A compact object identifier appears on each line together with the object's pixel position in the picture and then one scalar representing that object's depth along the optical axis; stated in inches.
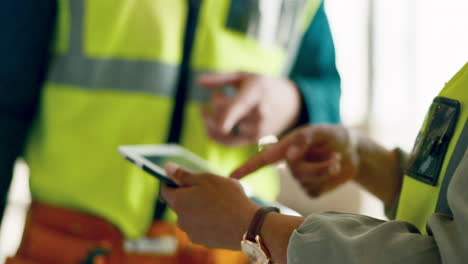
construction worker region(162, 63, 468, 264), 49.1
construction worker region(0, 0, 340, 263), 67.3
